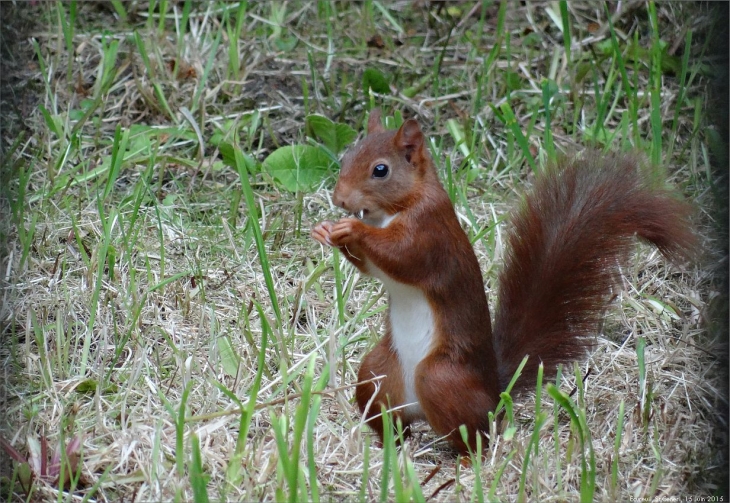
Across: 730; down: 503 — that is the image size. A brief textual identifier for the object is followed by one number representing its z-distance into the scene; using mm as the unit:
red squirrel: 4793
